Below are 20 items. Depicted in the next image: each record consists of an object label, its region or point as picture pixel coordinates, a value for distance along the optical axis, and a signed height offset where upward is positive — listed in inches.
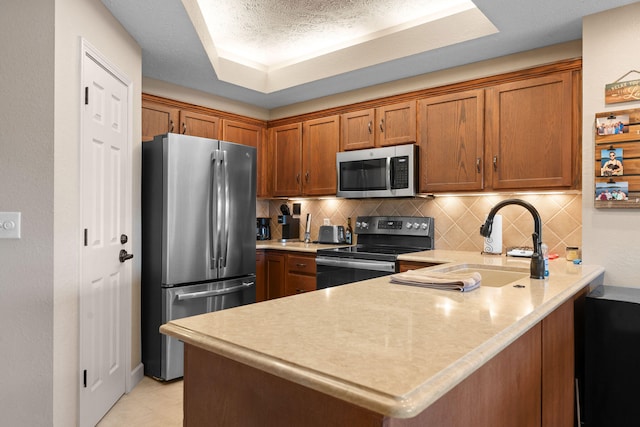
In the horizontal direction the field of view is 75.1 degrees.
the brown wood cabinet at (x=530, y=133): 112.0 +22.4
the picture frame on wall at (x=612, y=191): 93.9 +5.0
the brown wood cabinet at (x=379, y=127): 142.3 +30.7
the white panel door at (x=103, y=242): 85.9 -6.8
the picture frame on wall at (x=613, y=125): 94.0 +20.2
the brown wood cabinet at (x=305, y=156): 163.3 +22.8
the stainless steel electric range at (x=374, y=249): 131.3 -13.3
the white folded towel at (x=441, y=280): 62.3 -10.7
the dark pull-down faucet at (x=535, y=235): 71.2 -4.0
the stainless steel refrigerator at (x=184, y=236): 116.3 -7.0
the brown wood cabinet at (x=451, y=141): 127.1 +22.5
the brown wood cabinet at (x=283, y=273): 150.3 -23.1
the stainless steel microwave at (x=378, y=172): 138.3 +14.0
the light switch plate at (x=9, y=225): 71.2 -2.4
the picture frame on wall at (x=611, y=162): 94.3 +11.5
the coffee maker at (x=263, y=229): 186.2 -7.8
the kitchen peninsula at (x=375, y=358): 30.0 -11.9
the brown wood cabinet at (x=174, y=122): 142.0 +32.8
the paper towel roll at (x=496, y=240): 126.0 -8.4
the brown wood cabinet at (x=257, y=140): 171.6 +30.4
